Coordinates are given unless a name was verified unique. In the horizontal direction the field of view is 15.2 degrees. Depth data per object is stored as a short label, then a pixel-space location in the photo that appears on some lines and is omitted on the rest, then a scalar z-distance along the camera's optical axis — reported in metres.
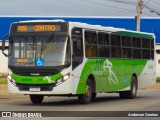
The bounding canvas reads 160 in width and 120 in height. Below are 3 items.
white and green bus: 21.06
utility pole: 49.11
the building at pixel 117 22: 69.31
